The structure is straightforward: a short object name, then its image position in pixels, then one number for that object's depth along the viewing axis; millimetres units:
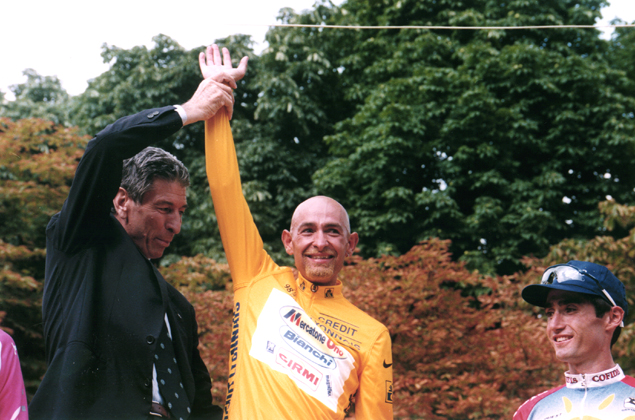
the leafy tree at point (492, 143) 9031
